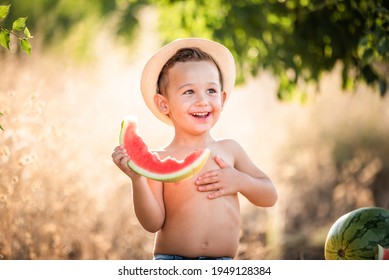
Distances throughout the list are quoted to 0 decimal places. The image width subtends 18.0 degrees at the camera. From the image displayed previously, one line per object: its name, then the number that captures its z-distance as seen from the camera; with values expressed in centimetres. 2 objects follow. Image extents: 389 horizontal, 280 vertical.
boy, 641
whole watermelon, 698
